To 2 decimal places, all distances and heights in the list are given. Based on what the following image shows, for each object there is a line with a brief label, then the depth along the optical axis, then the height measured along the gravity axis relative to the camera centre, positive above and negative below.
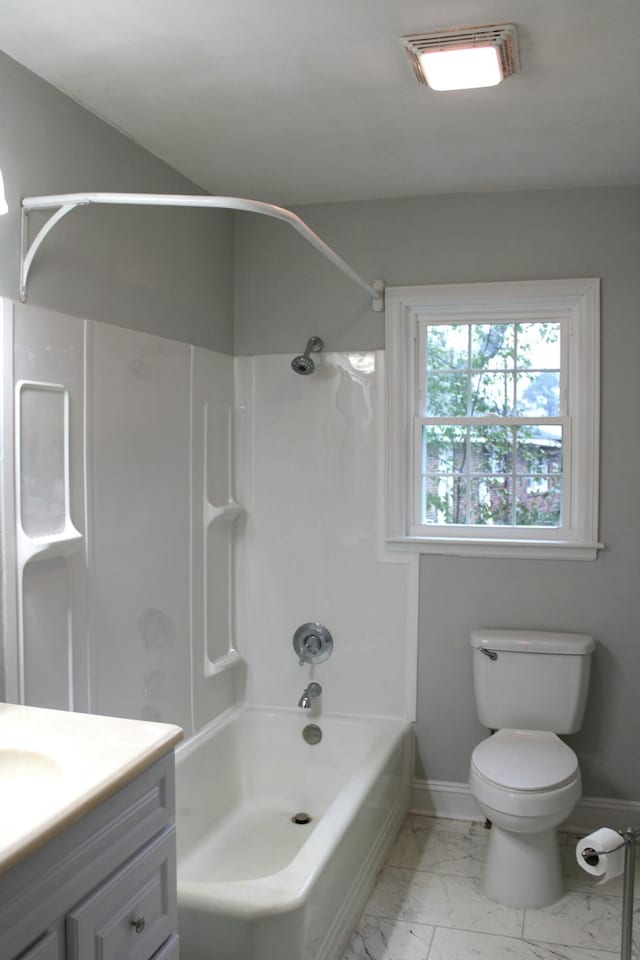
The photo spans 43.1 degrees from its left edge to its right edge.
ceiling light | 1.93 +1.00
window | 3.18 +0.14
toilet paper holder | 1.46 -0.77
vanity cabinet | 1.22 -0.72
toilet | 2.61 -1.03
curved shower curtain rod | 1.90 +0.61
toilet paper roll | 1.50 -0.74
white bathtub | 2.00 -1.20
